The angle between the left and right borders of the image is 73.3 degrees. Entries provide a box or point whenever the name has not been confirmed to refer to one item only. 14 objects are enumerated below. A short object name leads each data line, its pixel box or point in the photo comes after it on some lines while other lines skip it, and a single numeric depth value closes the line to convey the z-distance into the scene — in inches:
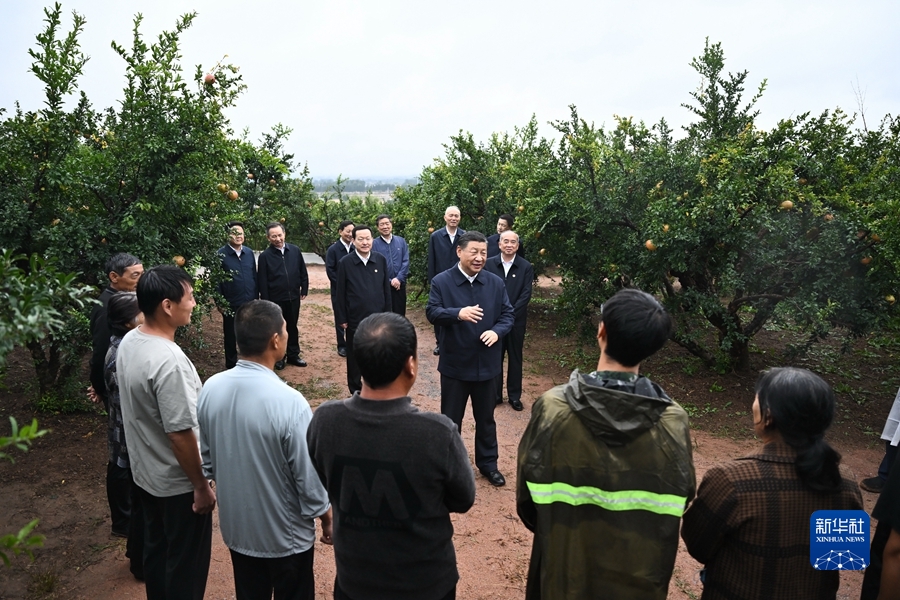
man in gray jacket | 95.4
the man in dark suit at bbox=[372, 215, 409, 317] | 335.9
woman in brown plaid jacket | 75.9
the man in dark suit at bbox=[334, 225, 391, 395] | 252.5
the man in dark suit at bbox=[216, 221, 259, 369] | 277.3
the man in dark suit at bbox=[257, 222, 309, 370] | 289.7
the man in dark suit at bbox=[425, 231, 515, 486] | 176.6
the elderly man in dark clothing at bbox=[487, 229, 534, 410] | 239.1
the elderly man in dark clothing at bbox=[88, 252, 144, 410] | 149.5
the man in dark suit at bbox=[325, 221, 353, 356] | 324.2
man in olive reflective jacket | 75.2
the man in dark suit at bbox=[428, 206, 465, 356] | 309.6
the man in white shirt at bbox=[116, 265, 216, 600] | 105.2
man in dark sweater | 78.6
